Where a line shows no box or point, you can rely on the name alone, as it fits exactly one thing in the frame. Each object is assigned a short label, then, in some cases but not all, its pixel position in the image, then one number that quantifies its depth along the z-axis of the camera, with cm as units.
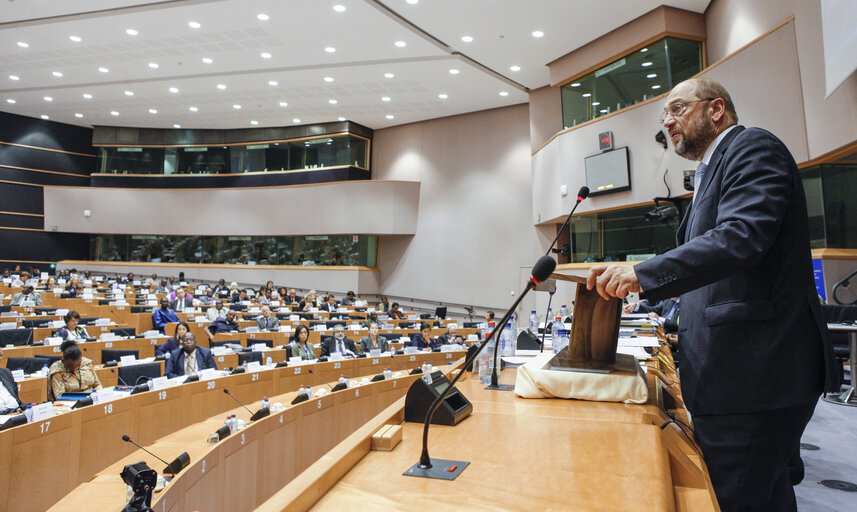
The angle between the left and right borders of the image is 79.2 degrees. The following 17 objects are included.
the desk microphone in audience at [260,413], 360
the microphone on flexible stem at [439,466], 96
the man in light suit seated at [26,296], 981
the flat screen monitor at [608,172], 913
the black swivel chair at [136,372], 497
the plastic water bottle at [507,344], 317
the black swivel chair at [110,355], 573
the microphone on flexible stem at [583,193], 213
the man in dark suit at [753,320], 109
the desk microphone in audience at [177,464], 244
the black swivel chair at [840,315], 511
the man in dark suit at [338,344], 682
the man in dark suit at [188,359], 551
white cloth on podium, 152
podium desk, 84
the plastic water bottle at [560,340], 273
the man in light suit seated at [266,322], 879
